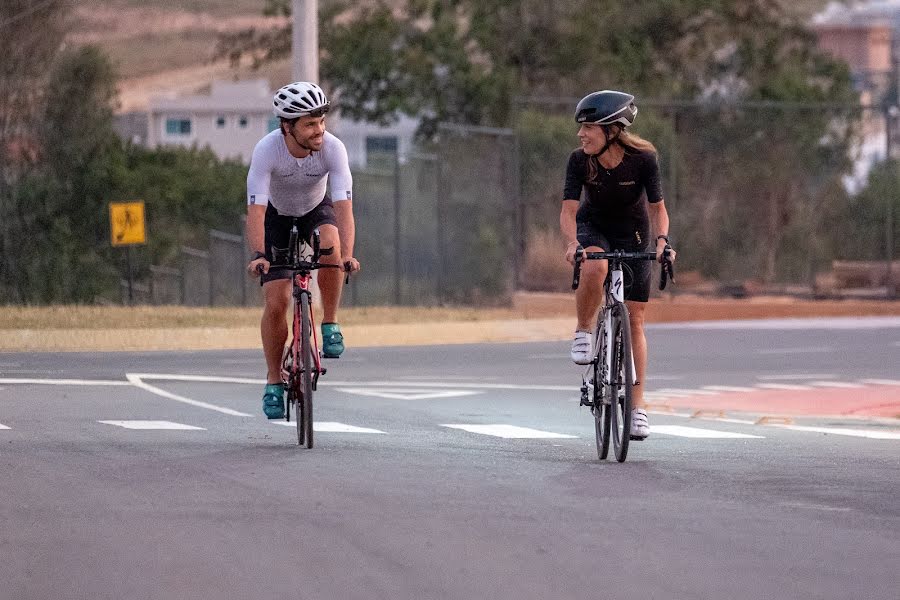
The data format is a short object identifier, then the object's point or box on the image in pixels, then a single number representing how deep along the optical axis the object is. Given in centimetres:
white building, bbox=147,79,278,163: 13975
